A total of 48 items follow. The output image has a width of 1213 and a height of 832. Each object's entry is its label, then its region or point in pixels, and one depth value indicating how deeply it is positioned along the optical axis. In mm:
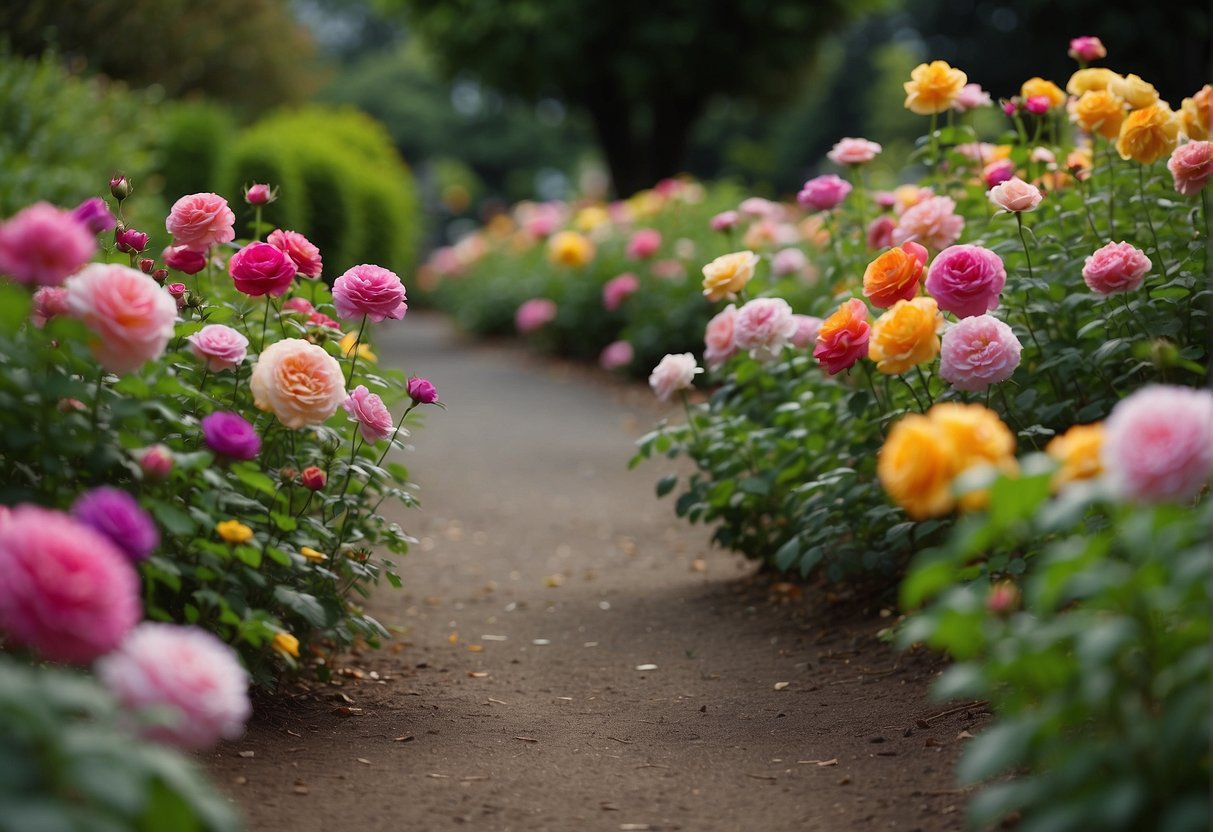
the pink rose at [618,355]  6855
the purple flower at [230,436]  2172
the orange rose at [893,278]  2846
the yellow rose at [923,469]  1689
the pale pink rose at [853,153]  3797
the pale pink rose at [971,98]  3742
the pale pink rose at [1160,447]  1547
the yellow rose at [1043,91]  3592
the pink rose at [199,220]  2719
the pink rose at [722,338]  3619
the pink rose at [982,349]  2590
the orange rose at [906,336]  2527
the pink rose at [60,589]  1555
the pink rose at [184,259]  2762
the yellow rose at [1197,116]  3088
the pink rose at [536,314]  10039
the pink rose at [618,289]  6746
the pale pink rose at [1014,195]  2979
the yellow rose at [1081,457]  1723
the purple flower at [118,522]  1816
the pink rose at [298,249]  2844
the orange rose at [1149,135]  3061
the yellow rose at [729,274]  3592
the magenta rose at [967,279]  2699
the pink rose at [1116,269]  2744
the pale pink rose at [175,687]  1555
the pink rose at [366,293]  2775
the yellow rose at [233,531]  2250
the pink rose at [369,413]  2719
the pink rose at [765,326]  3439
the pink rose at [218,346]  2428
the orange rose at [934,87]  3479
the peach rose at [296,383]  2420
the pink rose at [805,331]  3639
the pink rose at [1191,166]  2934
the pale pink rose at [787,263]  5465
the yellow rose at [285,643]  2422
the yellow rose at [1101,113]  3340
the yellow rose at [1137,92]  3193
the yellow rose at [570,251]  8828
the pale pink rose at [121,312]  1938
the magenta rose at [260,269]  2666
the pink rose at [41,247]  1787
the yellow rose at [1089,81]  3455
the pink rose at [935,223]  3486
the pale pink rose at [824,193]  3781
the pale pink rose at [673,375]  3648
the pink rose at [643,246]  7453
